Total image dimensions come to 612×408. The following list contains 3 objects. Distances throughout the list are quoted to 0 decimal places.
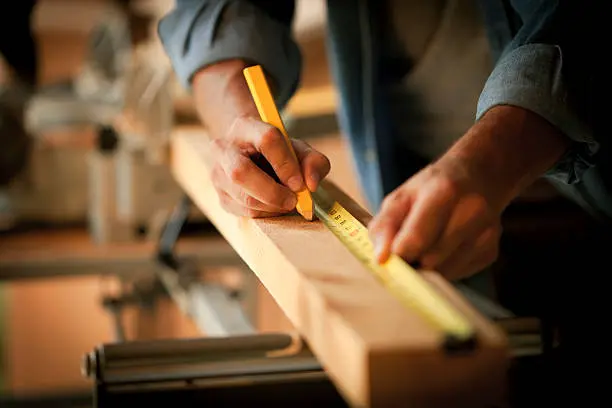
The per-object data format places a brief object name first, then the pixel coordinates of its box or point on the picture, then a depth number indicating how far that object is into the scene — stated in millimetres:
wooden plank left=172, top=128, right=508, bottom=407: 853
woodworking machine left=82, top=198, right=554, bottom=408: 1180
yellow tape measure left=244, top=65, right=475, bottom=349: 872
